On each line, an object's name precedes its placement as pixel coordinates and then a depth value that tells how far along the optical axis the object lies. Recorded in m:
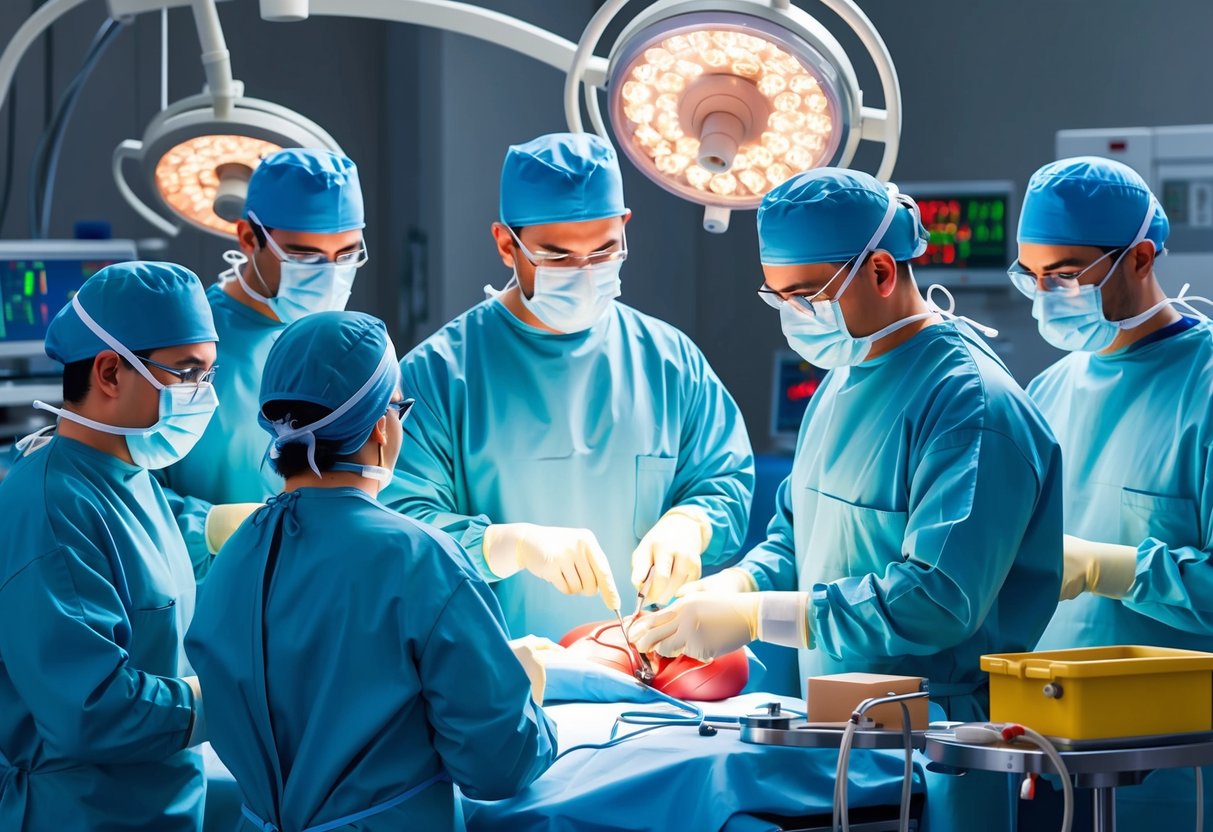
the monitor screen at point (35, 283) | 5.62
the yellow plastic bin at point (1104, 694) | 3.59
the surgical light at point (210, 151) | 4.45
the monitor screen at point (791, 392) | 6.07
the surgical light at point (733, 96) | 3.85
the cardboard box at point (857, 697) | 3.71
